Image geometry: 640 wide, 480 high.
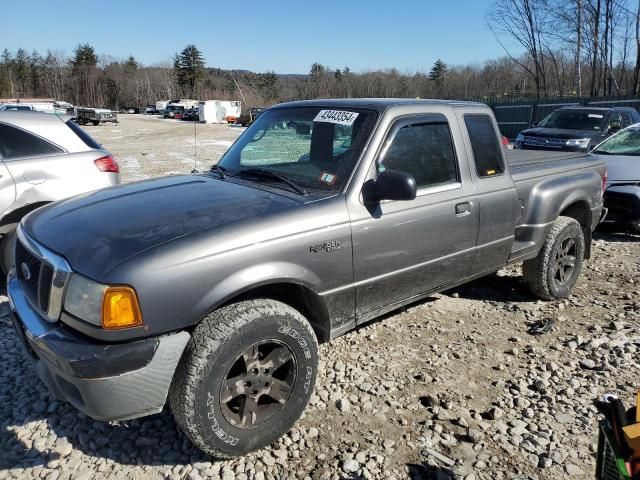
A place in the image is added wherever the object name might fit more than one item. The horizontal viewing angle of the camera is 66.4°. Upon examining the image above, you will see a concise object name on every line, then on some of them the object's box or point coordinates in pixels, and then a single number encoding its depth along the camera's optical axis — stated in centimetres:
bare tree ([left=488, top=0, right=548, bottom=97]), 3653
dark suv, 1227
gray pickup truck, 223
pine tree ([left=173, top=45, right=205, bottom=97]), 10506
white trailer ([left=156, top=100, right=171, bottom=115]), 7921
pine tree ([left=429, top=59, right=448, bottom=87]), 8788
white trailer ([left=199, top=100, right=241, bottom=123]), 5156
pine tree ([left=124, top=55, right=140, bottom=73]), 11900
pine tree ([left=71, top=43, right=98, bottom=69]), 11355
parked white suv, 462
